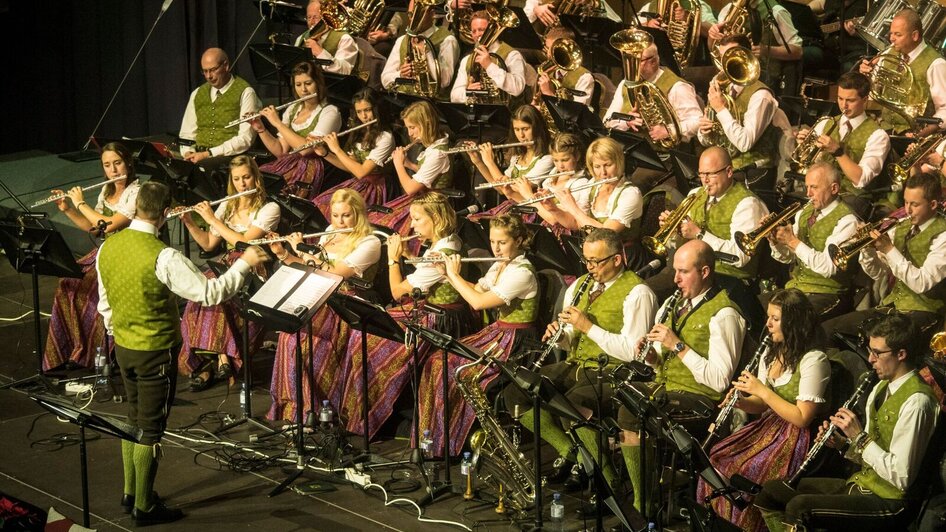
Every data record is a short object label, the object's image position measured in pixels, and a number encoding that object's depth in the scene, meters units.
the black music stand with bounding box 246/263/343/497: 12.04
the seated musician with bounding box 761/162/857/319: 12.89
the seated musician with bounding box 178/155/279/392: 15.44
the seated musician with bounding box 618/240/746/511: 11.66
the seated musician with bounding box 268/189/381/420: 14.48
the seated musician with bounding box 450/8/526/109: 16.78
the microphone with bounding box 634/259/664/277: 12.55
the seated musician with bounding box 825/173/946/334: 12.25
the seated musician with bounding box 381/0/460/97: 17.75
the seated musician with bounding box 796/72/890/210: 13.83
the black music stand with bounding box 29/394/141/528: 10.30
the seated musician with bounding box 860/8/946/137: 14.09
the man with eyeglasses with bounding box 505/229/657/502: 12.28
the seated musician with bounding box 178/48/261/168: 18.23
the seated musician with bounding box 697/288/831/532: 11.05
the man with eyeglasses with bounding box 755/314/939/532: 10.10
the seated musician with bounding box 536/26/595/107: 16.53
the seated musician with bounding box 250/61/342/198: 17.59
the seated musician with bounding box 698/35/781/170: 14.62
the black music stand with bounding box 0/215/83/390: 14.27
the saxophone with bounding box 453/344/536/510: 12.29
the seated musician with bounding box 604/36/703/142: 15.45
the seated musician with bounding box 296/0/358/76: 18.64
